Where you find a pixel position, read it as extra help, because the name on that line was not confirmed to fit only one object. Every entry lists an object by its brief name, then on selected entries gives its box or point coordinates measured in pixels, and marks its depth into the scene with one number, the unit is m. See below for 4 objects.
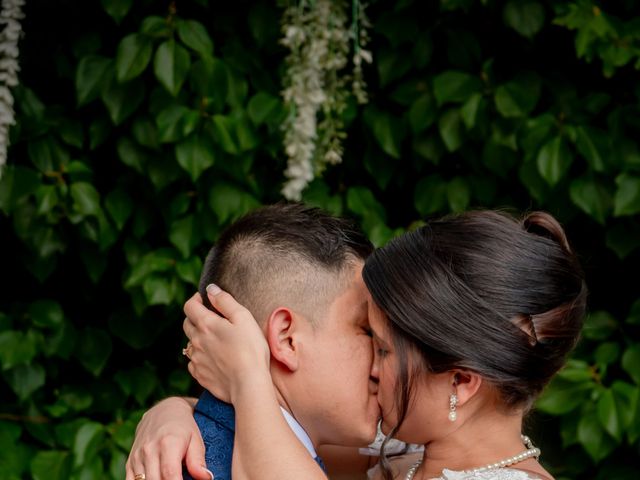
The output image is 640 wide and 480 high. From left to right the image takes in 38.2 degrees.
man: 1.96
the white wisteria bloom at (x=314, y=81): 3.00
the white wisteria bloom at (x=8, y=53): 2.89
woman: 1.82
